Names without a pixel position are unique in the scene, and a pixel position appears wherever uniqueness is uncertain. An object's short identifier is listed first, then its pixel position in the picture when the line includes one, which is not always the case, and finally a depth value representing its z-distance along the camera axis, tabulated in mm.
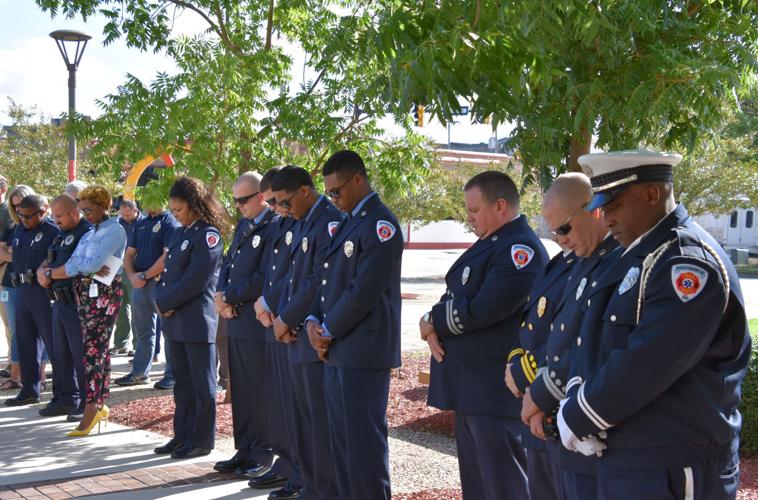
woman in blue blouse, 8164
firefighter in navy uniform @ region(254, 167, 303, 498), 6402
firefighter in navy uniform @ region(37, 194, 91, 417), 8953
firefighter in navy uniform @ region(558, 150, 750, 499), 3008
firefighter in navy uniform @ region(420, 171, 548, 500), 4879
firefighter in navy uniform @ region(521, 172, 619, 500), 3551
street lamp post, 13102
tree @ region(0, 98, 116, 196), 20000
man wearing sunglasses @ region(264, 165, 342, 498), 5883
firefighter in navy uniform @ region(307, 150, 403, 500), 5426
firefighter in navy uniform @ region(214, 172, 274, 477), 6977
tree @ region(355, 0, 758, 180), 4125
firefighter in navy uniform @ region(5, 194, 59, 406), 9828
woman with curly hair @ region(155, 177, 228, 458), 7426
